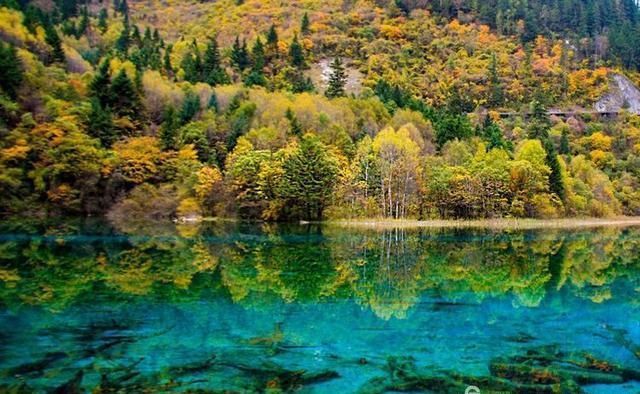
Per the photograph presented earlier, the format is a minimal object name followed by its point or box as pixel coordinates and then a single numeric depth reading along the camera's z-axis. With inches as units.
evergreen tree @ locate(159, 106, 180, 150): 2546.8
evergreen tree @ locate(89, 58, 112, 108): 2598.4
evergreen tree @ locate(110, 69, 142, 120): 2647.6
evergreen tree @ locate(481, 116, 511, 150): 2920.8
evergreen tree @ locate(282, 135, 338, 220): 2214.6
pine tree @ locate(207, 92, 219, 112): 2929.4
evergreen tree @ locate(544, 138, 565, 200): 2689.5
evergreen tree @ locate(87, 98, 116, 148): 2393.0
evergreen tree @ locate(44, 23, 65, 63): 2906.0
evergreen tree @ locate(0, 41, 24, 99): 2203.5
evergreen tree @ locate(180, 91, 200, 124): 2807.6
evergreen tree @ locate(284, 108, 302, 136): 2655.0
